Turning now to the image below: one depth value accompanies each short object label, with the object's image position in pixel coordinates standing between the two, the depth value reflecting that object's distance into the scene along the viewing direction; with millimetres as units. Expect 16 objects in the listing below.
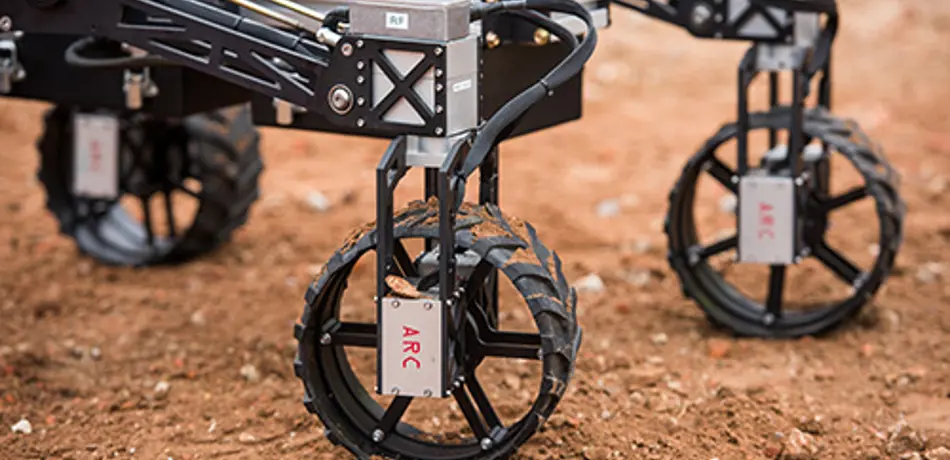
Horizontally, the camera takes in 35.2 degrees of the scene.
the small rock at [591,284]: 5480
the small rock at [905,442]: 3949
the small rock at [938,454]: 3873
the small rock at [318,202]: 6824
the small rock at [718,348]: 4790
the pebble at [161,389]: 4496
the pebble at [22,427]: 4180
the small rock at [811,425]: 4082
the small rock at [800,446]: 3906
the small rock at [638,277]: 5629
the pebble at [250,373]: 4613
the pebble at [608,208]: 6660
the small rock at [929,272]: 5570
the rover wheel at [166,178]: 5680
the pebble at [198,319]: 5234
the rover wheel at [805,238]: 4715
